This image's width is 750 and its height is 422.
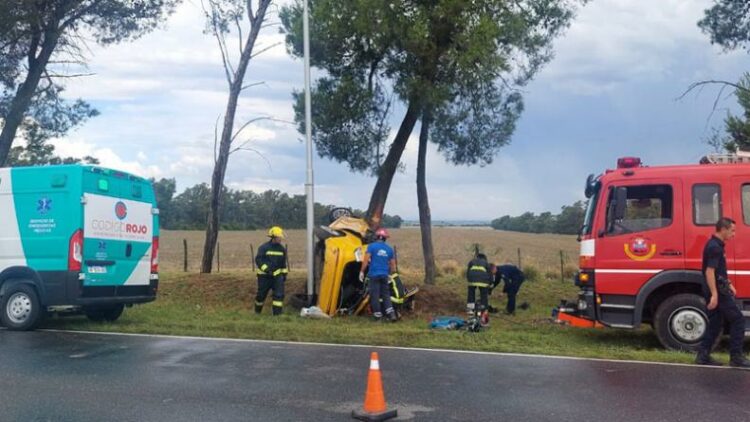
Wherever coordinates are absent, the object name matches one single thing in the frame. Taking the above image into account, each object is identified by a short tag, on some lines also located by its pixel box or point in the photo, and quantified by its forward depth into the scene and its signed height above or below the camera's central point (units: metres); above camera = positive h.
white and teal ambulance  11.21 -0.09
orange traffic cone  6.18 -1.42
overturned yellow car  13.76 -0.79
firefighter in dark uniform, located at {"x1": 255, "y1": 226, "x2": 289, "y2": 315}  13.63 -0.56
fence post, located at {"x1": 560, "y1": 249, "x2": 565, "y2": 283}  21.66 -1.04
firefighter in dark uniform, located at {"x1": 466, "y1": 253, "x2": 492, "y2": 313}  13.77 -0.83
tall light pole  14.41 +1.09
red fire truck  10.04 -0.12
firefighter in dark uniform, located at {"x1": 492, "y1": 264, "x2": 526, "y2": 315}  15.31 -0.94
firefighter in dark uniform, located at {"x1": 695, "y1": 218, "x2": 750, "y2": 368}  8.66 -0.70
